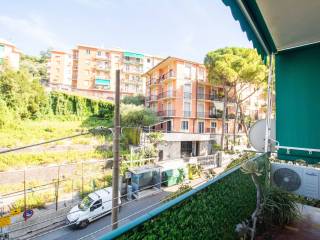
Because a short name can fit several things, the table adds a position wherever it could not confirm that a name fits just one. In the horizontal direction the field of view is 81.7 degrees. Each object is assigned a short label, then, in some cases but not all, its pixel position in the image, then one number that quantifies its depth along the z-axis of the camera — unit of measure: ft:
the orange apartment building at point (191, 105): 60.75
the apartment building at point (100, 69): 108.37
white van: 25.27
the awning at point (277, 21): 5.92
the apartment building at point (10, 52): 92.27
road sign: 24.94
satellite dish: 10.63
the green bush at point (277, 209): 7.43
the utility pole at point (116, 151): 13.48
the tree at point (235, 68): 51.57
